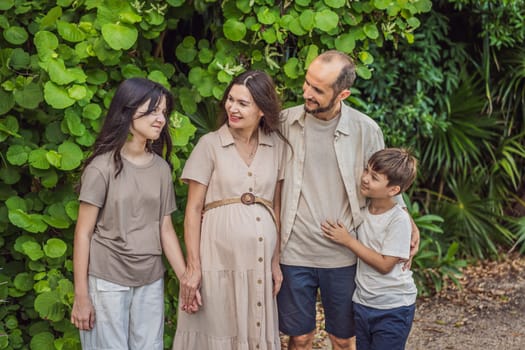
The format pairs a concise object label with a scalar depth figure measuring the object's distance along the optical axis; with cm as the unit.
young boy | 314
